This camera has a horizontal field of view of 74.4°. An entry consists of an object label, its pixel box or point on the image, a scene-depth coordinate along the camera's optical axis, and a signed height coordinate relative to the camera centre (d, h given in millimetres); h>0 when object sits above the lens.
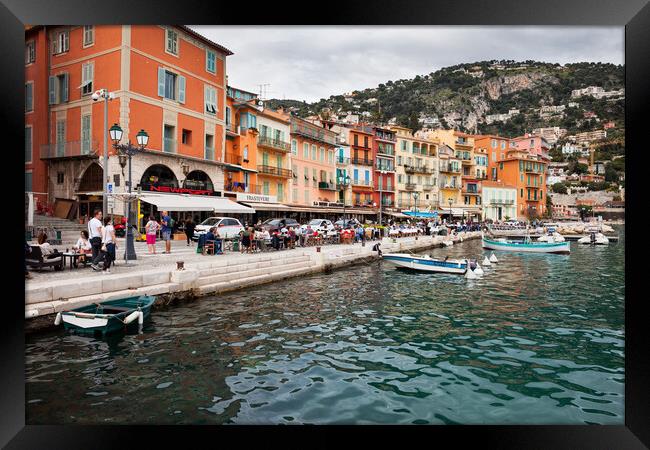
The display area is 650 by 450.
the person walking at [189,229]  17506 -222
